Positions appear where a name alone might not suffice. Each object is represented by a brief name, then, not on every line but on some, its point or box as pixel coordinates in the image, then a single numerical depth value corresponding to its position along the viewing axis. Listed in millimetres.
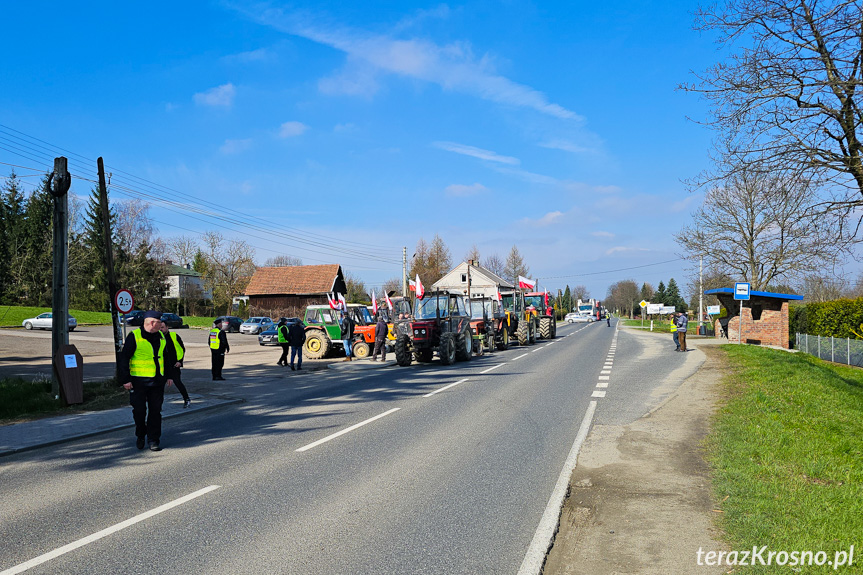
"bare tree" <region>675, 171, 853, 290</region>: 41375
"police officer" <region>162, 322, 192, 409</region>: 9266
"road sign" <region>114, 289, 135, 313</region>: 16422
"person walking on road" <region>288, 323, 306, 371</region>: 21297
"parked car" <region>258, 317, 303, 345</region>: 38875
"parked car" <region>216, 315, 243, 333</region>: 53672
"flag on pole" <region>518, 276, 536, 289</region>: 37084
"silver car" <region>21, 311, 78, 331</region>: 45059
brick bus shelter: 31922
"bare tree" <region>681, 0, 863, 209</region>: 9727
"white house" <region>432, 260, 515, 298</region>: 84312
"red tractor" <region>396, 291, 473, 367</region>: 20703
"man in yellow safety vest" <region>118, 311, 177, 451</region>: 8289
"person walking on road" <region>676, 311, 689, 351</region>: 26578
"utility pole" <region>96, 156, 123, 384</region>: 16891
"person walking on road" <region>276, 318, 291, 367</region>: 22094
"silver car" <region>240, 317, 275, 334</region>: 50384
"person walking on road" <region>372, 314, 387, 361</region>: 23188
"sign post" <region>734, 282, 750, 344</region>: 25422
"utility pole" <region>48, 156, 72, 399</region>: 13977
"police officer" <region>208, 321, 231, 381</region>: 17484
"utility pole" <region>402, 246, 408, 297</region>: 46938
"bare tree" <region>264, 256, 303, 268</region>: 107875
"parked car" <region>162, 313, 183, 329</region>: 51812
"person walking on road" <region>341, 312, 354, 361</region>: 26189
